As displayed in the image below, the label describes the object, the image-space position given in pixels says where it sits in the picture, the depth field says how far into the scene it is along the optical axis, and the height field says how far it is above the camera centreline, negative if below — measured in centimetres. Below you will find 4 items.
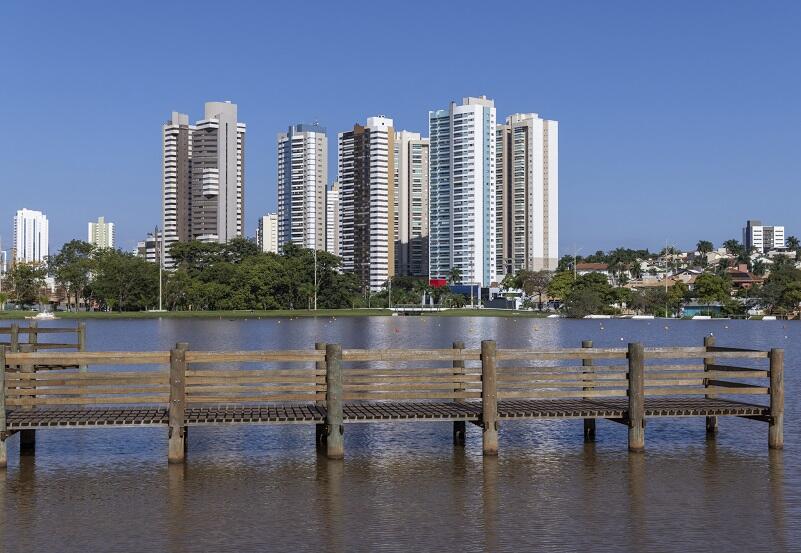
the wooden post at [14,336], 3547 -106
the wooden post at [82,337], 3810 -113
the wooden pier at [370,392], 2138 -195
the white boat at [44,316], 17662 -145
